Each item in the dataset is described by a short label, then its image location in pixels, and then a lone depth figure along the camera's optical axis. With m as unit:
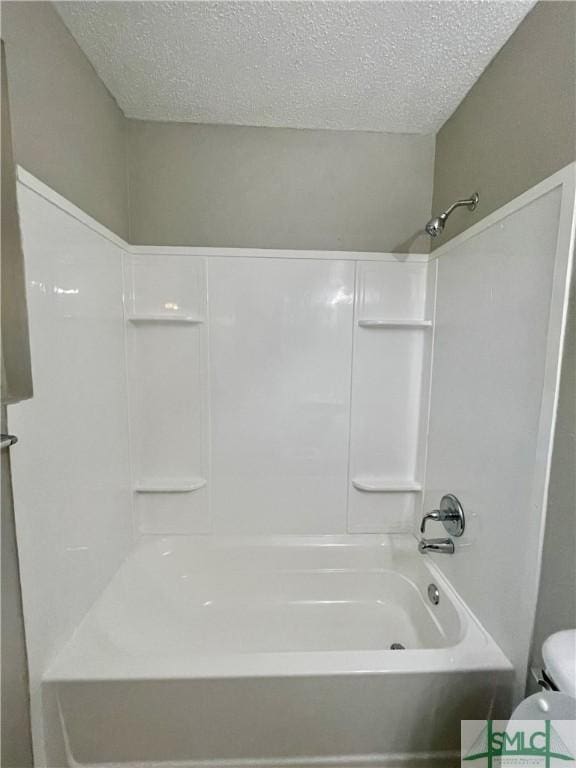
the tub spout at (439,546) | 1.39
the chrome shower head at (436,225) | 1.39
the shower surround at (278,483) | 1.01
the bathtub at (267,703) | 1.03
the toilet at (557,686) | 0.65
